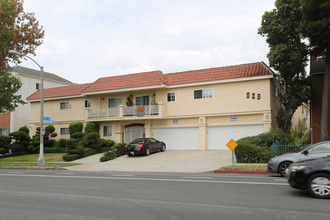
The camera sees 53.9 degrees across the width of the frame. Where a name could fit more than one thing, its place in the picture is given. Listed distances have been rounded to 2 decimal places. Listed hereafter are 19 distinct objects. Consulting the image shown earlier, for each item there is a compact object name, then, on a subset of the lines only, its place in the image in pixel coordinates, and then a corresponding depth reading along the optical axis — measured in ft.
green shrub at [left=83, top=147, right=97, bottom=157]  86.26
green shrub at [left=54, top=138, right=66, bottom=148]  104.37
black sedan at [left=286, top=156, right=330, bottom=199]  25.77
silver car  36.17
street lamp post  72.02
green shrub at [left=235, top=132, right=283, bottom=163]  59.88
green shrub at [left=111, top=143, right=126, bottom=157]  83.68
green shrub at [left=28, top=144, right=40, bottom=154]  103.35
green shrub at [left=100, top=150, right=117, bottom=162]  77.00
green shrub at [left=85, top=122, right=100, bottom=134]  99.30
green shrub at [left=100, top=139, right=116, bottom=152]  92.69
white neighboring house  130.52
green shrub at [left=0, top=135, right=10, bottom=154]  100.73
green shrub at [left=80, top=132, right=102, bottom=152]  89.81
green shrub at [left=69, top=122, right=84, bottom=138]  102.57
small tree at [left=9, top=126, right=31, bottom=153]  101.60
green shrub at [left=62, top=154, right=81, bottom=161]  81.76
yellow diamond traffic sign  55.03
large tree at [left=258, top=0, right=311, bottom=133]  69.31
